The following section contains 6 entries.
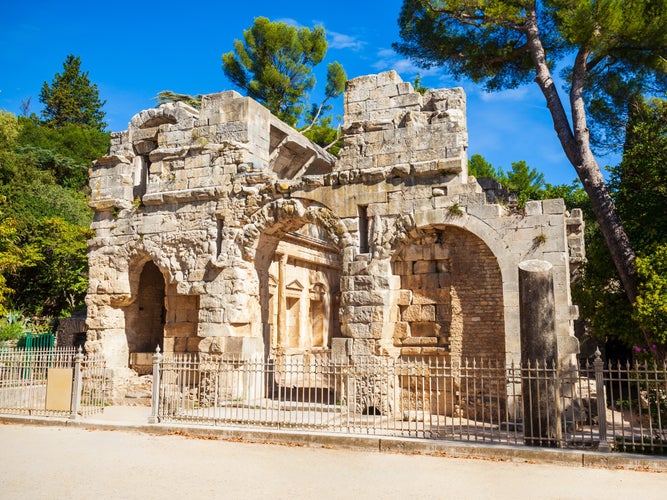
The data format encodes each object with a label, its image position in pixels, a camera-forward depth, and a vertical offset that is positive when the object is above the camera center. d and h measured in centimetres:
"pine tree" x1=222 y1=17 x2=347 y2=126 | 2692 +1260
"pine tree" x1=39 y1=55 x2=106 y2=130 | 3984 +1624
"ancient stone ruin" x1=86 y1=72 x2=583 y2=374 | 1105 +238
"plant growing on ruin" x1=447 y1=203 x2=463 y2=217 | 1103 +254
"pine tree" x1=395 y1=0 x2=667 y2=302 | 1203 +651
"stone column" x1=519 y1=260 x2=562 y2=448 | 796 -4
